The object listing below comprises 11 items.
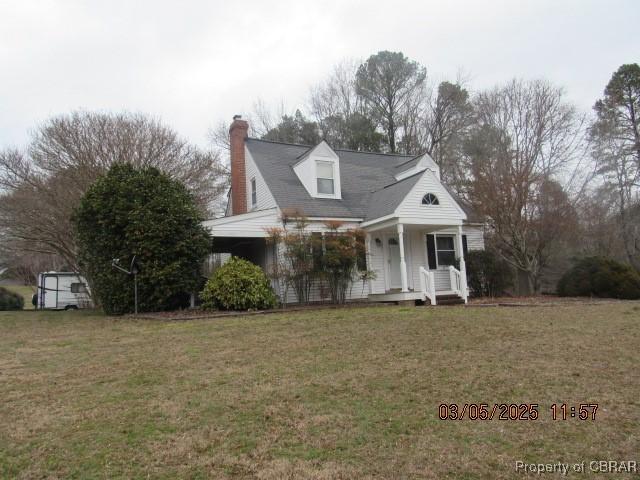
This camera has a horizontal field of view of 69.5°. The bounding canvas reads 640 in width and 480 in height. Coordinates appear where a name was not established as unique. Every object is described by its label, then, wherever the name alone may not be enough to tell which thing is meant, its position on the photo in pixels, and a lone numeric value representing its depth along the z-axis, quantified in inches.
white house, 588.1
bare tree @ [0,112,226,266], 669.9
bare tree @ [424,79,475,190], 1133.4
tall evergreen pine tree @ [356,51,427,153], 1273.4
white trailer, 867.4
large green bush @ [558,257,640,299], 576.7
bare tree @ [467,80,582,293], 684.1
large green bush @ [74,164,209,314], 496.1
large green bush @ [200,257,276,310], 489.4
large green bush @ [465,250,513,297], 669.3
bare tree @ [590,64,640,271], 905.5
